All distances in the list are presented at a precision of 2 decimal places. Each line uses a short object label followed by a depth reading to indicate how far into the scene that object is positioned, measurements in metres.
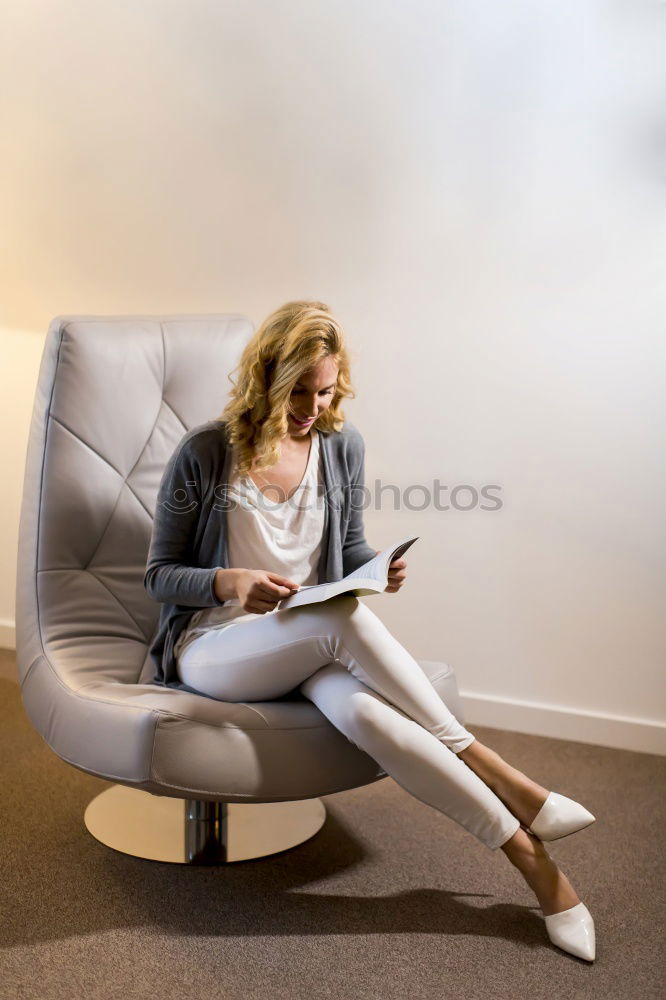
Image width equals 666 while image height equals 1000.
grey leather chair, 1.50
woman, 1.50
